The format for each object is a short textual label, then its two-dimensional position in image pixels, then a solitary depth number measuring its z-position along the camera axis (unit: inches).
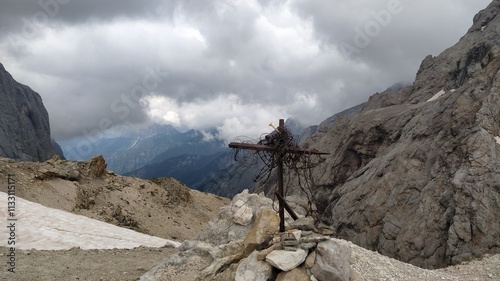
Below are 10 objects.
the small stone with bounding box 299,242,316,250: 462.9
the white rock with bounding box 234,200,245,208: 871.7
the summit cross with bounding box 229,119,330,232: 499.8
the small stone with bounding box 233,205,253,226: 807.1
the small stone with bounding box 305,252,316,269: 447.7
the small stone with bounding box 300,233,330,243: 466.6
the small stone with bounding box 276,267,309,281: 440.8
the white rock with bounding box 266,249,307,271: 446.9
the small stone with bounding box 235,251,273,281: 458.3
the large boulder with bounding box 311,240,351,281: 433.7
